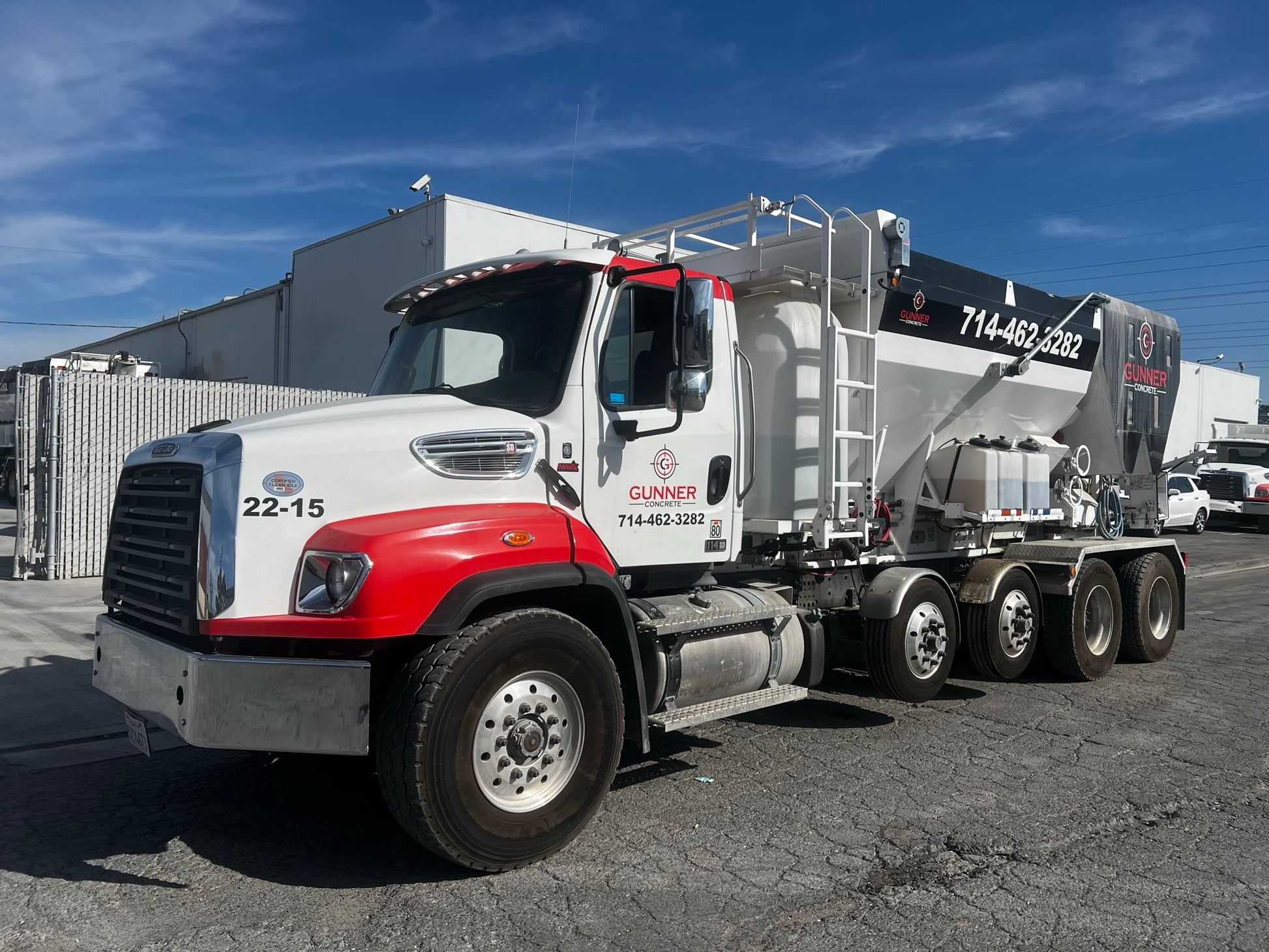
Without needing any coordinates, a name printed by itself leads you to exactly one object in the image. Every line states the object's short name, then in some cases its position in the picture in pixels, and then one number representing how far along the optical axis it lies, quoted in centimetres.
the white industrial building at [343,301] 1783
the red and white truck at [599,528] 405
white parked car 2558
